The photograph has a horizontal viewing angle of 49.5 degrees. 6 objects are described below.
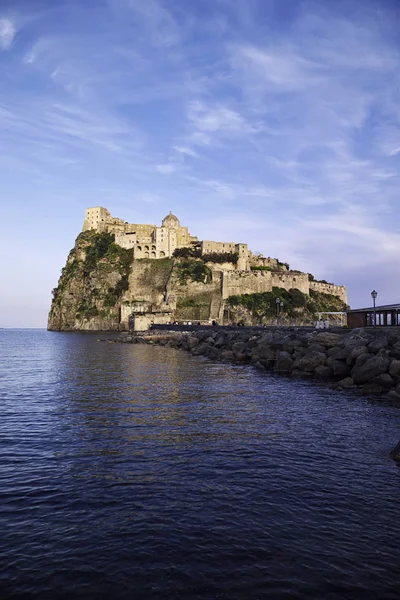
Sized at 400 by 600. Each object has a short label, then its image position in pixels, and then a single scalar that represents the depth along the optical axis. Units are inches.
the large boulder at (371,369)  825.5
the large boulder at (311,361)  1022.6
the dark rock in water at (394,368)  810.2
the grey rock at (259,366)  1226.7
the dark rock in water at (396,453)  408.9
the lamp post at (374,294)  1263.2
